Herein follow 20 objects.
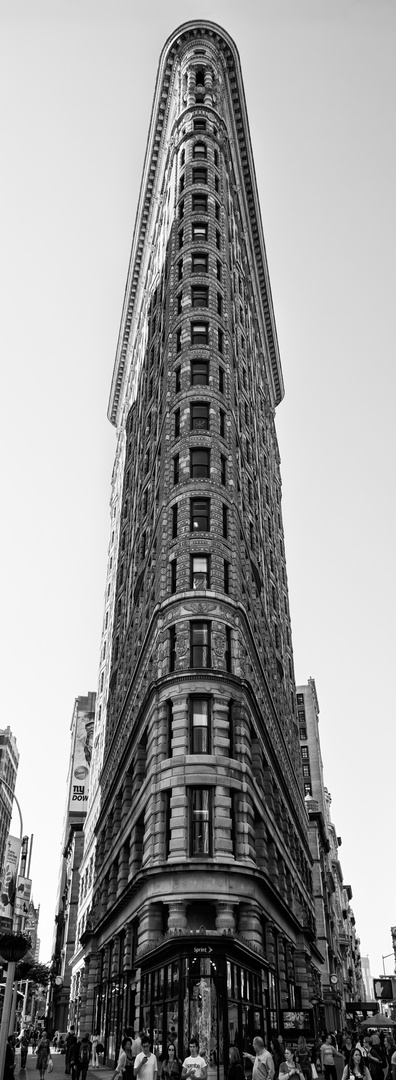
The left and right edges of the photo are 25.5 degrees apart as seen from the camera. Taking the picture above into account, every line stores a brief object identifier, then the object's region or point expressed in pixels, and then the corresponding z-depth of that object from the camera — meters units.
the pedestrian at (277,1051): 34.19
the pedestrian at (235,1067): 25.48
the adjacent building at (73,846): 113.69
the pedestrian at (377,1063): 25.40
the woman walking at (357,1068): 19.64
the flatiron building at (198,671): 35.56
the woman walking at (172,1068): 24.33
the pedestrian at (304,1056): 34.25
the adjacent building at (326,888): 94.75
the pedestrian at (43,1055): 37.47
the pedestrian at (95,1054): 46.56
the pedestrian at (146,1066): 17.88
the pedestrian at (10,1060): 30.98
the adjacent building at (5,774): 182.38
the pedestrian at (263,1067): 17.80
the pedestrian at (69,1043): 35.43
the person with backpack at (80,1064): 31.03
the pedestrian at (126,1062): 22.23
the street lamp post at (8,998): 23.16
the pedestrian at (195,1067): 18.72
